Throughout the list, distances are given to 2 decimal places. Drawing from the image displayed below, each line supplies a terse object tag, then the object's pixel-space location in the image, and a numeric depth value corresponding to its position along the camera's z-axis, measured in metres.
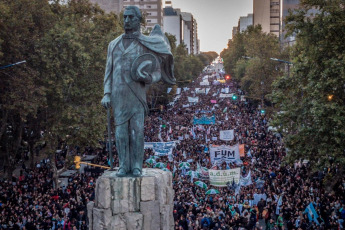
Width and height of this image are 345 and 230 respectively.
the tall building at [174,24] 181.94
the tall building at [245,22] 196.12
